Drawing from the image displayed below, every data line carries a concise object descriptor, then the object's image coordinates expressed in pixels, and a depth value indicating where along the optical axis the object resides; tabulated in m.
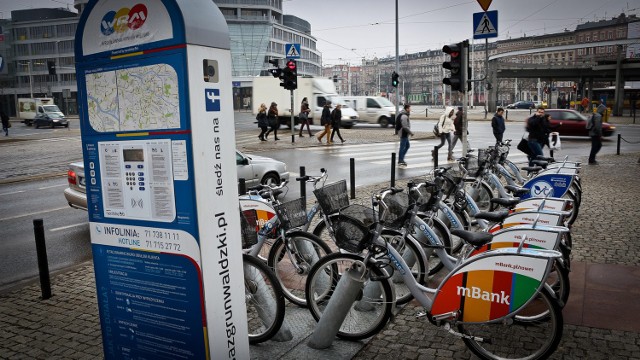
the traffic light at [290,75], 22.70
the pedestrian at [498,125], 17.91
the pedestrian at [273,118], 24.97
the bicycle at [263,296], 4.21
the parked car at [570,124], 24.47
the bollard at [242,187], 8.91
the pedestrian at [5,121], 35.53
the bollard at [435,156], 13.34
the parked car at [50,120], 45.59
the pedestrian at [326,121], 23.12
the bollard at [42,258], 5.64
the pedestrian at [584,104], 41.12
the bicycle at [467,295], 3.53
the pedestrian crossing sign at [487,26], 10.63
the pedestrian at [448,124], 18.12
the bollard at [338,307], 3.98
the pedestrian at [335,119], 23.22
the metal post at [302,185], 8.57
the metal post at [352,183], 10.84
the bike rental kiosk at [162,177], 3.08
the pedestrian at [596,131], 15.35
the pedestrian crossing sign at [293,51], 23.52
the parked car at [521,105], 68.24
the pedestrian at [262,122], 24.97
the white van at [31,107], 51.19
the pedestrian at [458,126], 18.41
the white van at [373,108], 32.48
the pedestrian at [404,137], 15.93
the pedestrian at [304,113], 27.10
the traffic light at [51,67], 46.78
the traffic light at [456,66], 10.82
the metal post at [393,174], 11.53
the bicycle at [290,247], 5.00
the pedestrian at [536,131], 12.80
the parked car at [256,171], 9.47
